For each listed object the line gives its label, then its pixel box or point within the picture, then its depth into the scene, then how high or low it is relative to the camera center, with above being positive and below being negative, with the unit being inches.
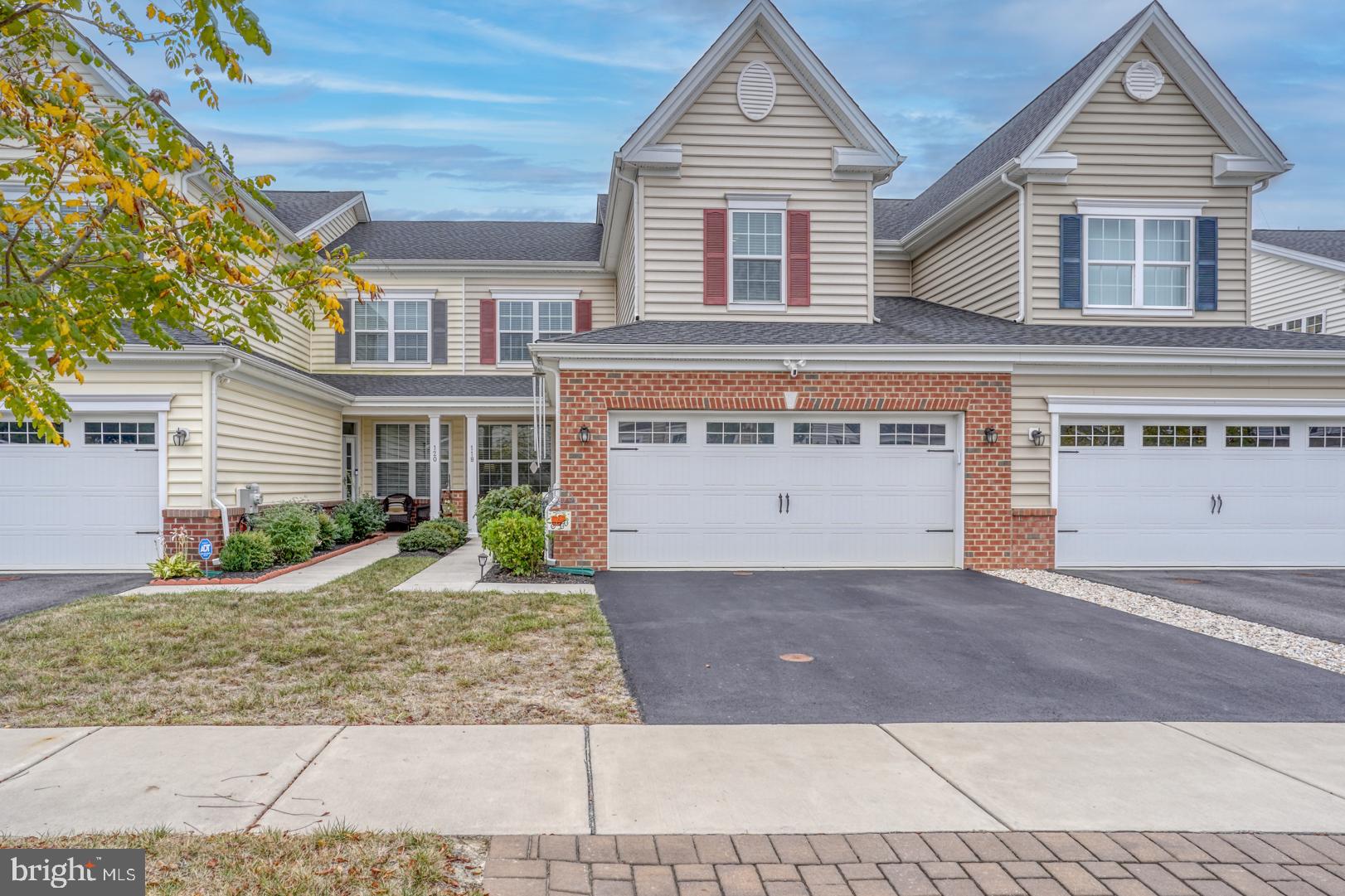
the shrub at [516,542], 441.4 -48.3
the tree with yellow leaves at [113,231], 156.3 +46.7
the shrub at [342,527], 630.5 -58.0
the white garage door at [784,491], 471.8 -20.9
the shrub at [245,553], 454.6 -56.6
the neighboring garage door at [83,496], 475.8 -26.4
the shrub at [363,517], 673.6 -54.2
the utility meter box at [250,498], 498.3 -28.7
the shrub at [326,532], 577.6 -57.3
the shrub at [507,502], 561.6 -34.6
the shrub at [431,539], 595.8 -63.3
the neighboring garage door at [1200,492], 489.4 -21.6
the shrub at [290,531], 496.4 -49.0
